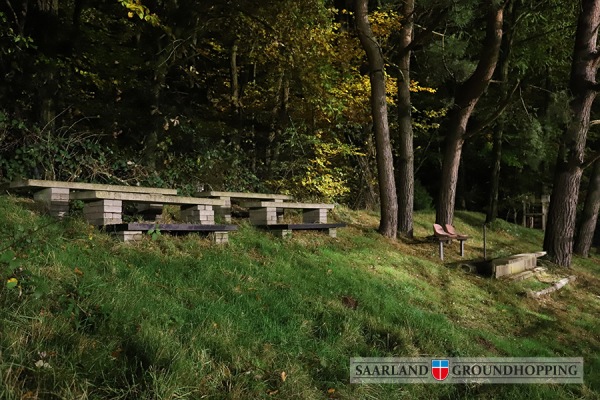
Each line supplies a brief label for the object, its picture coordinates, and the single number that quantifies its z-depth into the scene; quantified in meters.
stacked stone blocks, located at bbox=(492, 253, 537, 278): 9.65
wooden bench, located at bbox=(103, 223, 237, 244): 5.94
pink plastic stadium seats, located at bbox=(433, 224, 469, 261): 10.49
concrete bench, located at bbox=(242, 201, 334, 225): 8.57
